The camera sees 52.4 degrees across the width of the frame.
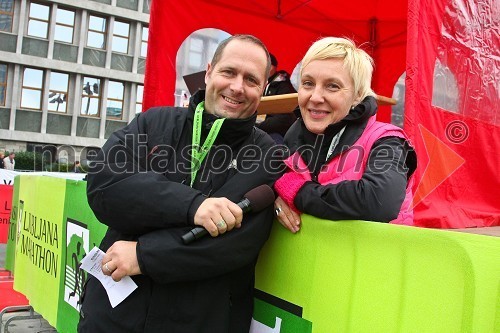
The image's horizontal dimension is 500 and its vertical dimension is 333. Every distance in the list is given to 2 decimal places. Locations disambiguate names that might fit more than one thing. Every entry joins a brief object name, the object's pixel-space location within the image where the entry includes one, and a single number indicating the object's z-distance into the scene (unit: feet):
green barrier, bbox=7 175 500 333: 3.90
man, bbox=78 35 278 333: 5.29
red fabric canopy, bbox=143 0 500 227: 10.24
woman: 5.24
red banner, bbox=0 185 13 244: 22.67
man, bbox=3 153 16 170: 64.64
